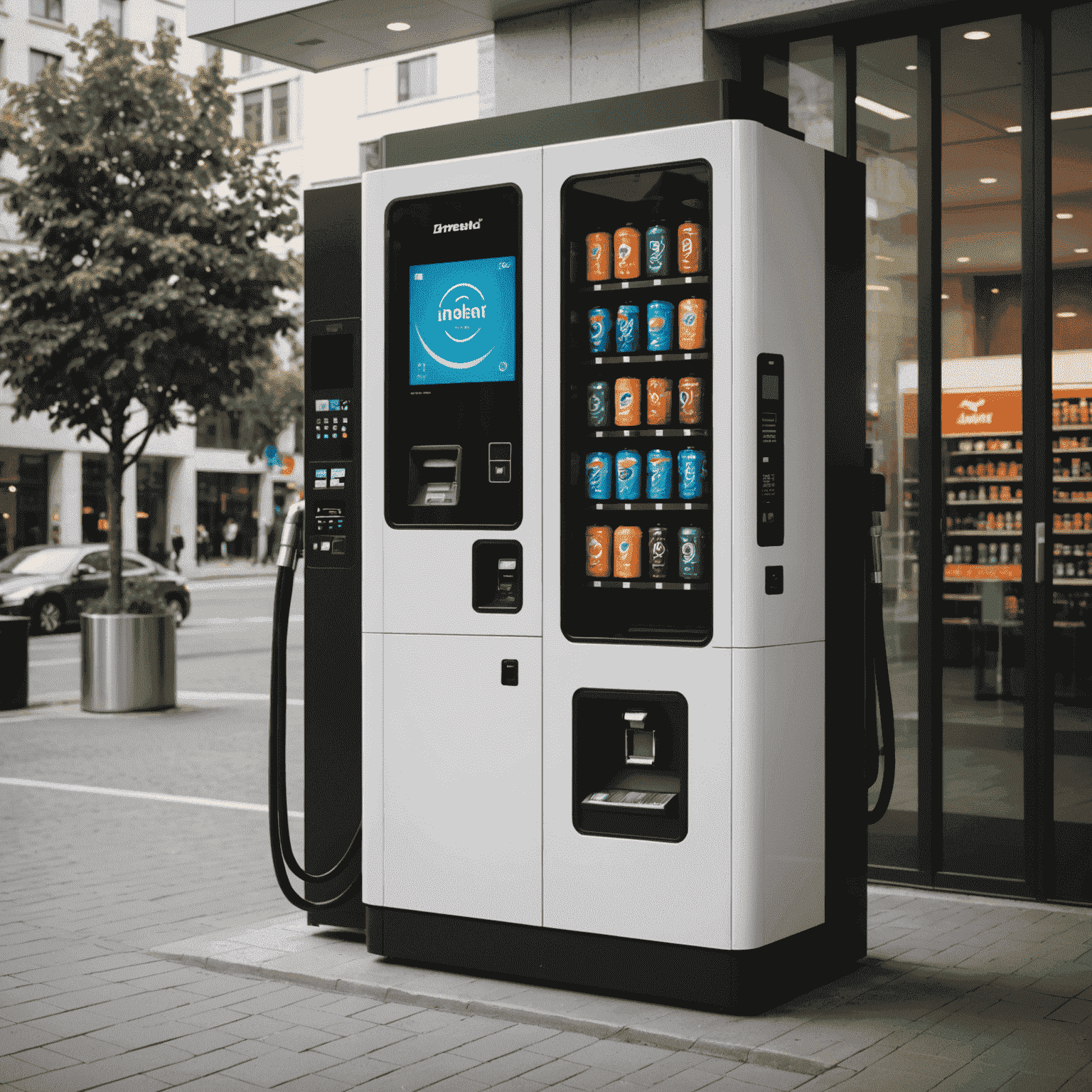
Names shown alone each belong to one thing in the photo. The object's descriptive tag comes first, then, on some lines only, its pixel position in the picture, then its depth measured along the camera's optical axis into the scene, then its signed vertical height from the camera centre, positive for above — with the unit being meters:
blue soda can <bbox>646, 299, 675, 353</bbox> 4.67 +0.69
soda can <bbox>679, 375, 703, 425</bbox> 4.61 +0.42
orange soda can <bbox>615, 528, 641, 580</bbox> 4.71 -0.11
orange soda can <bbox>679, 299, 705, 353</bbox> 4.57 +0.67
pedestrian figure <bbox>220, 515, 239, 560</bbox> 45.69 -0.42
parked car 20.66 -0.87
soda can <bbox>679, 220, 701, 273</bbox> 4.59 +0.93
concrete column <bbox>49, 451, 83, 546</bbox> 39.56 +0.87
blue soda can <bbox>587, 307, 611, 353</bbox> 4.78 +0.68
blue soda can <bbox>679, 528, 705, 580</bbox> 4.59 -0.10
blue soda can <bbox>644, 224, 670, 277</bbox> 4.65 +0.93
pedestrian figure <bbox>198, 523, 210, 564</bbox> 45.22 -0.66
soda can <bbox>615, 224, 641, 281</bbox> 4.69 +0.93
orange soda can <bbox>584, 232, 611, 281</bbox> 4.75 +0.93
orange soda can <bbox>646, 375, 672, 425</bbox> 4.68 +0.43
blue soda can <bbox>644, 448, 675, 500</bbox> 4.67 +0.17
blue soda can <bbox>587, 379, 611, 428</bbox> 4.77 +0.41
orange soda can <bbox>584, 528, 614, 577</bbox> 4.77 -0.10
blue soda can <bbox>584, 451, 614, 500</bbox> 4.77 +0.17
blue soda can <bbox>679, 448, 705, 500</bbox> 4.61 +0.17
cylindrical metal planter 12.26 -1.26
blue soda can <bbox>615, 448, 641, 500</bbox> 4.72 +0.16
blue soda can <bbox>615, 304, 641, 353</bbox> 4.73 +0.68
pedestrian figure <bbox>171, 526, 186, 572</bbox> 38.91 -0.65
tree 11.76 +2.43
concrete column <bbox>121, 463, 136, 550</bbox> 41.50 +0.45
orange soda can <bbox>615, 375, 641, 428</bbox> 4.71 +0.42
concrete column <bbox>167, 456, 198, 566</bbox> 45.34 +0.77
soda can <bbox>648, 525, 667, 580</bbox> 4.68 -0.11
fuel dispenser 4.44 -0.11
